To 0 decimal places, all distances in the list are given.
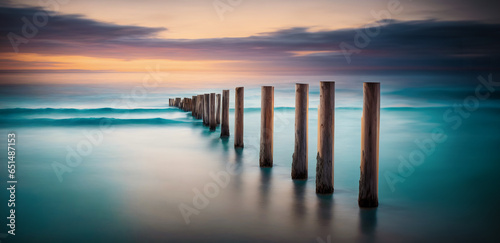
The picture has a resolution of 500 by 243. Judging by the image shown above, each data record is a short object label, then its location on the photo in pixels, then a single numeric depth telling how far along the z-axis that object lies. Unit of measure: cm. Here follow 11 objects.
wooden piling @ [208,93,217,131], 1439
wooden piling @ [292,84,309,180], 656
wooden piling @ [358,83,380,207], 510
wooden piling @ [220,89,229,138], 1156
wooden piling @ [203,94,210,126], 1497
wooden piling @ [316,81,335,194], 574
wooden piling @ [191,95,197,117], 2115
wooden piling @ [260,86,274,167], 761
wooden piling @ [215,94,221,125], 1343
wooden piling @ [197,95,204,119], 1808
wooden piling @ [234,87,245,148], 977
